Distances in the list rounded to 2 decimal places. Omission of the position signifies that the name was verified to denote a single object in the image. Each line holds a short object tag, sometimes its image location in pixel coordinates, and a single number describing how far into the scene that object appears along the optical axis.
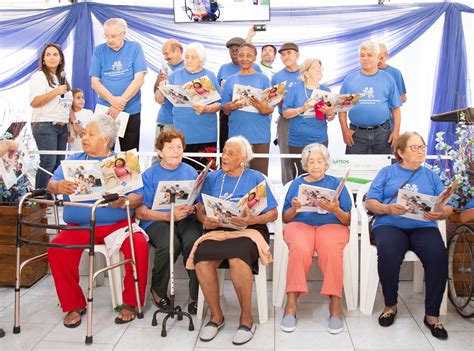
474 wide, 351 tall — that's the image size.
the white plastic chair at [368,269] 3.54
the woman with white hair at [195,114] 4.42
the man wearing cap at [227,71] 4.91
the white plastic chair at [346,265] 3.57
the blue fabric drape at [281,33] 6.39
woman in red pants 3.43
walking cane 3.32
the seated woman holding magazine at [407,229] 3.33
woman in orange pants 3.39
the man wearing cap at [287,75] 4.73
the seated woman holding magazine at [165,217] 3.59
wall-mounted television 6.51
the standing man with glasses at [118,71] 4.50
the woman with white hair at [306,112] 4.41
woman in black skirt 3.29
